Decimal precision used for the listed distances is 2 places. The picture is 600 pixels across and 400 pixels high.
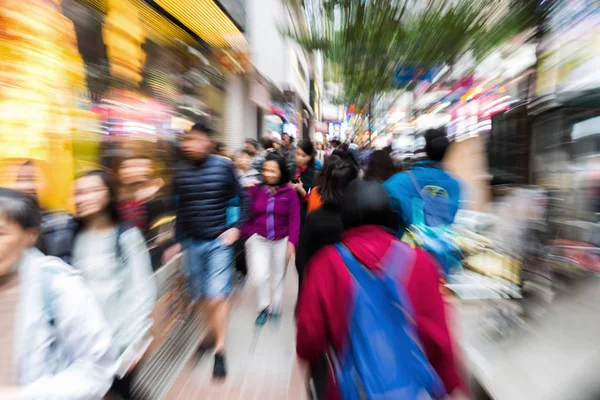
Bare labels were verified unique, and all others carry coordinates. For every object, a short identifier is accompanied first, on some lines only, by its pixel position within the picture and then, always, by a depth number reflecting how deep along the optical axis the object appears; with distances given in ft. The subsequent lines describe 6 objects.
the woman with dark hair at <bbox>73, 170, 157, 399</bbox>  7.36
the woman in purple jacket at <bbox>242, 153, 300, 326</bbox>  13.26
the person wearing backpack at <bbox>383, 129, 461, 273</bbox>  11.10
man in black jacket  11.34
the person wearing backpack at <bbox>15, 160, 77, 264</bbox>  7.93
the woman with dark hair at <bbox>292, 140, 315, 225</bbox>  17.76
